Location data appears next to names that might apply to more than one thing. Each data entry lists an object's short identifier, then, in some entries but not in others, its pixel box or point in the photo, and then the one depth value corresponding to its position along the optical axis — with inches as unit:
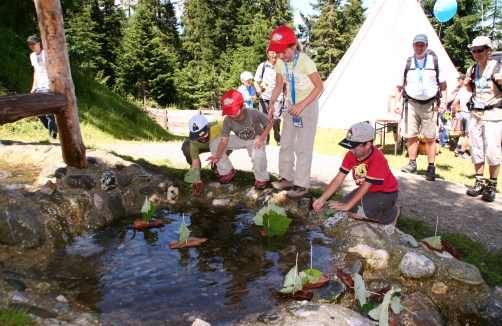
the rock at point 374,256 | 133.2
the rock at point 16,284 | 106.2
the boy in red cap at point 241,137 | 182.1
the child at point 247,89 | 326.6
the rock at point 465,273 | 124.9
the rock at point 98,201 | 172.4
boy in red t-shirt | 149.9
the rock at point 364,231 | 143.6
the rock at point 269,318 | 100.2
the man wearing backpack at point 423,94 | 235.3
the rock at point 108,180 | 182.4
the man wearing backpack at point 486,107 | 210.4
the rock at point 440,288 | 124.2
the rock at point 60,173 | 174.0
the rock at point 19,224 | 133.0
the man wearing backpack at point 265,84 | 288.4
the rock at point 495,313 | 116.3
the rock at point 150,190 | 194.7
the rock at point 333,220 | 157.9
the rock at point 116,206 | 176.9
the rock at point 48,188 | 160.4
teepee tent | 481.1
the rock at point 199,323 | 94.0
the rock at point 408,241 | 137.0
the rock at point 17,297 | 99.5
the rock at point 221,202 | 189.7
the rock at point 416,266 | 127.0
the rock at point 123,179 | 192.2
